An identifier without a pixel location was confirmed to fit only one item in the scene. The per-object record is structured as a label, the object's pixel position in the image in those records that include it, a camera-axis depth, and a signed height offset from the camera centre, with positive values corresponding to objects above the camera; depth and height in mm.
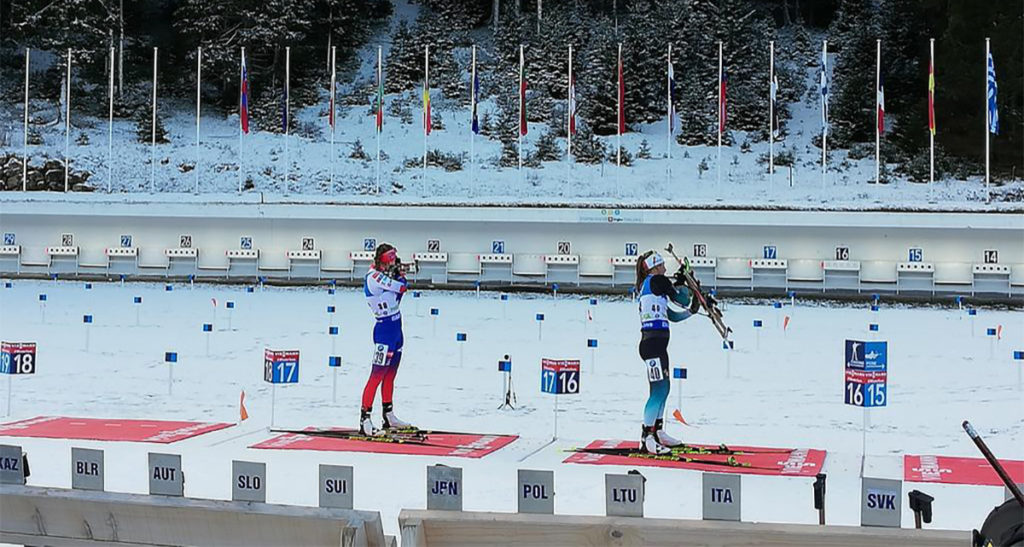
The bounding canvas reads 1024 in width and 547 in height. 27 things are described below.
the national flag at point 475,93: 36194 +6094
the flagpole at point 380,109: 37612 +5709
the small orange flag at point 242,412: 11025 -1397
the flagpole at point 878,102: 32991 +5206
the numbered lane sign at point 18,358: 11383 -875
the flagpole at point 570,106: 35038 +5494
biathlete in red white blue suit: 10086 -441
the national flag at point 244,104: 36000 +5711
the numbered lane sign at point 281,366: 10898 -919
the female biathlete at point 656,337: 9172 -524
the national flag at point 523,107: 35188 +5422
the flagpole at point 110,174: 40388 +3818
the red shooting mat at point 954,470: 8289 -1547
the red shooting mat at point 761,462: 8727 -1554
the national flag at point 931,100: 32019 +5138
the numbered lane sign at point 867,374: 9367 -849
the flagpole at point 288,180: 42088 +3651
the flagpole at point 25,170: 39081 +3719
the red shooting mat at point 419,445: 9508 -1523
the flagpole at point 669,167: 35838 +4015
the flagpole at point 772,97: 34844 +5673
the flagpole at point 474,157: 36381 +4802
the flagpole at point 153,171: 41406 +4016
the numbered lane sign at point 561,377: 10242 -962
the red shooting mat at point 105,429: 10023 -1476
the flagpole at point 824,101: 33372 +5396
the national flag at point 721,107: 35250 +5444
